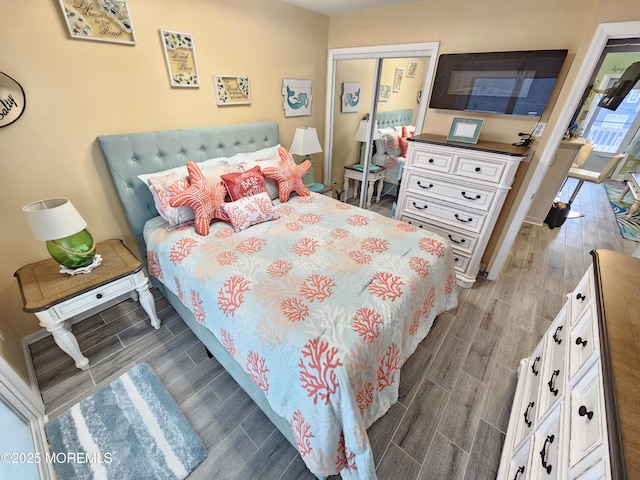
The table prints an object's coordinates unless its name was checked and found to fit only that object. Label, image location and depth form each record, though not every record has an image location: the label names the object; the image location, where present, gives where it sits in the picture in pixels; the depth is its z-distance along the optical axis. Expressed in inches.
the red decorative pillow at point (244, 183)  78.1
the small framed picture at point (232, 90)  89.2
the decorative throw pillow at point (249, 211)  72.2
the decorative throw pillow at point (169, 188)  70.2
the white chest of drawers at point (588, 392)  22.8
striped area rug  48.4
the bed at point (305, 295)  39.3
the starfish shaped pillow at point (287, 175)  88.4
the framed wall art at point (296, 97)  109.7
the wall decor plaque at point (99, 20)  59.6
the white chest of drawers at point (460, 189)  79.0
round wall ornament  55.3
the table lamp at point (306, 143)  109.3
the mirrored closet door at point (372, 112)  101.1
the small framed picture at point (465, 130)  83.1
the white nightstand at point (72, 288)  56.2
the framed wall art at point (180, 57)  74.4
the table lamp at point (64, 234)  54.2
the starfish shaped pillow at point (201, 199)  69.9
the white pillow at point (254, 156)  92.0
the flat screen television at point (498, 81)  72.2
